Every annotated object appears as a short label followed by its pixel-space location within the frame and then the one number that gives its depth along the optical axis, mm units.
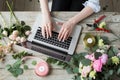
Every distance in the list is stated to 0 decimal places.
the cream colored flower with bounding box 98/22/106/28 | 1257
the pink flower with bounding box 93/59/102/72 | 1054
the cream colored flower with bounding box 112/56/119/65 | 1090
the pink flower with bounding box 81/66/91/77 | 1068
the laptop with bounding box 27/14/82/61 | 1203
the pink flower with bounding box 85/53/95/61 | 1092
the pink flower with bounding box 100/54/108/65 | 1065
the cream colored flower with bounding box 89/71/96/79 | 1053
